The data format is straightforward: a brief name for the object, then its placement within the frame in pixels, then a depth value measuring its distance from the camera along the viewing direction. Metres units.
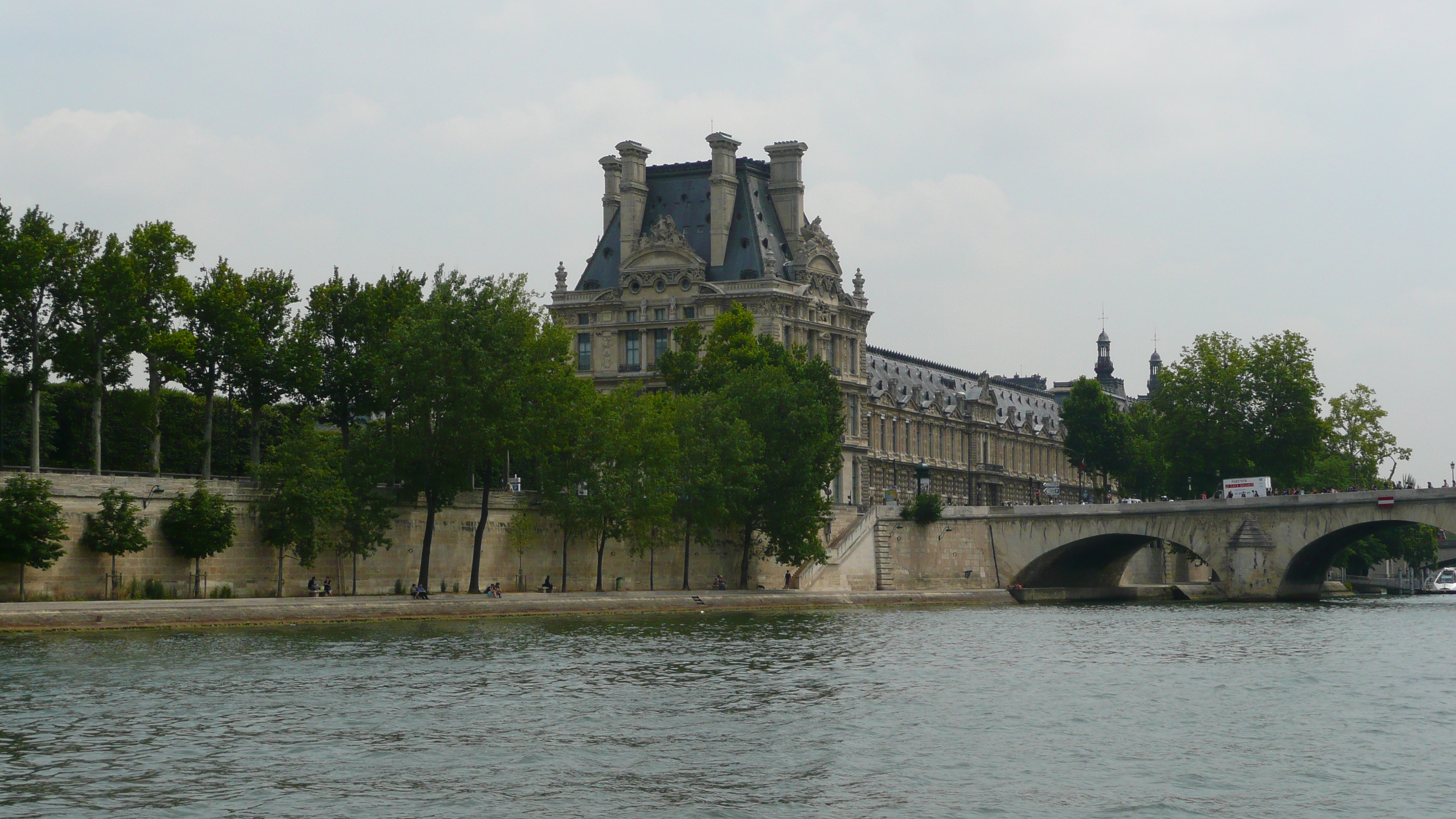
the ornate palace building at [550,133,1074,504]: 122.75
